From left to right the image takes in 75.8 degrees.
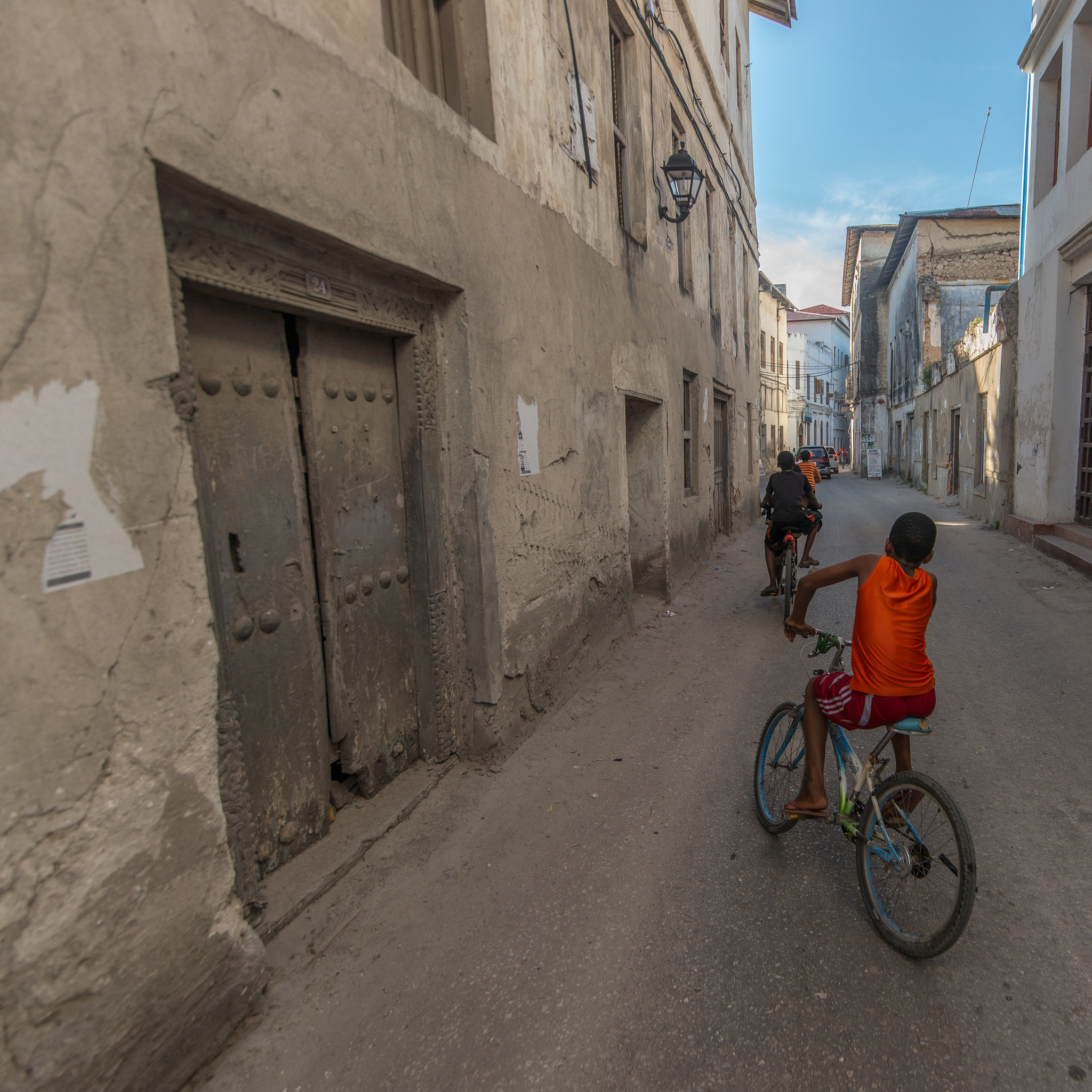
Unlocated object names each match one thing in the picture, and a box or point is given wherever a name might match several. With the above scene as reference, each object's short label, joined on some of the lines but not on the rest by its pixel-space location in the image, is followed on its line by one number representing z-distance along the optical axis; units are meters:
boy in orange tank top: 2.52
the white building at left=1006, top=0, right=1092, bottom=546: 9.50
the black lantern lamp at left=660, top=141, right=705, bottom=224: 7.30
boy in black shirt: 7.25
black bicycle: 6.90
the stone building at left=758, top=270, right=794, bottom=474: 32.41
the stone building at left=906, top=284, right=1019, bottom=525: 12.07
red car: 32.00
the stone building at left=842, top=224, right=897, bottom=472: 38.16
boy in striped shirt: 9.55
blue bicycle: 2.19
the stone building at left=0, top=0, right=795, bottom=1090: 1.67
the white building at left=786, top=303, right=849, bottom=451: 46.09
